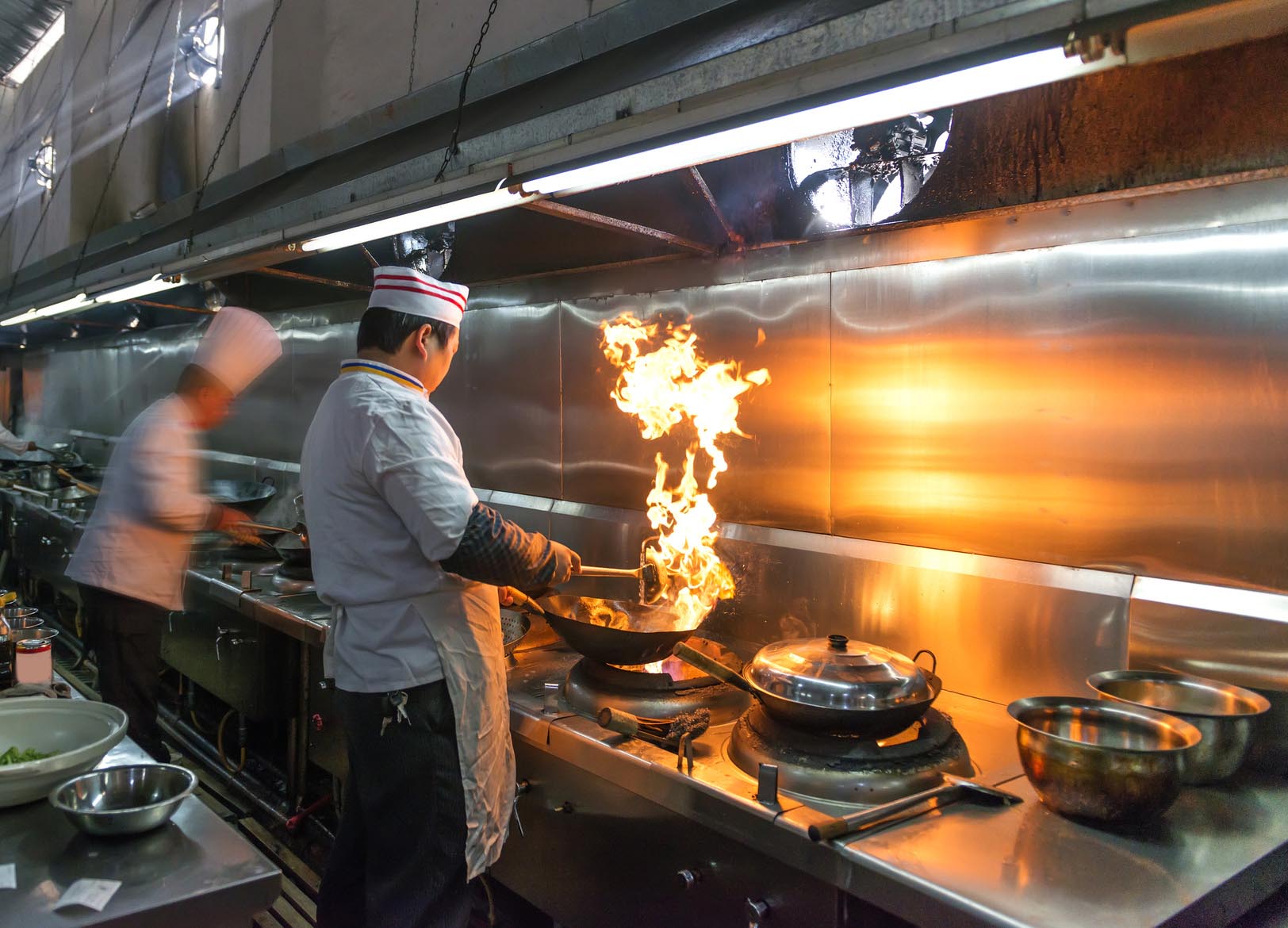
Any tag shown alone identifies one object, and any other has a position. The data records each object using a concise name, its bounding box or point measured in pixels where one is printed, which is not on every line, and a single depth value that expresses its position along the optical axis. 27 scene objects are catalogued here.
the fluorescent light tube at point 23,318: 5.50
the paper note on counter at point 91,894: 1.34
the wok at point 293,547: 4.02
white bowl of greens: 1.71
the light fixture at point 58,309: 4.64
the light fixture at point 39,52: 8.84
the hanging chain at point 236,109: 4.24
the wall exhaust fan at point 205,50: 5.93
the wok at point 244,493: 4.94
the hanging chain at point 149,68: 6.17
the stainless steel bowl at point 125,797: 1.52
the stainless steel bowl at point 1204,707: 1.78
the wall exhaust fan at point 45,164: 8.86
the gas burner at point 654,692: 2.42
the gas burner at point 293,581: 3.90
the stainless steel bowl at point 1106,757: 1.60
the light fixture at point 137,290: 3.71
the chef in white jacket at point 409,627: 2.12
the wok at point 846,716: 1.93
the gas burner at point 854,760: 1.88
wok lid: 1.94
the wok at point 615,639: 2.39
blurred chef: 3.47
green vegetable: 1.74
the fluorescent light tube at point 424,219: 2.19
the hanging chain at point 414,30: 4.20
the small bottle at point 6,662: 2.47
